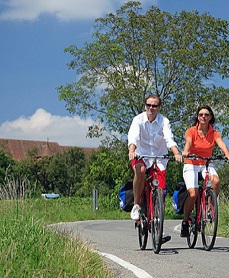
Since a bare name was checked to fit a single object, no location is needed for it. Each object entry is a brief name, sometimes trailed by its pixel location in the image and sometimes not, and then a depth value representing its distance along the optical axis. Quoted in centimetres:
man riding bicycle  1197
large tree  5411
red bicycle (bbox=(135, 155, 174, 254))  1162
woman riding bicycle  1247
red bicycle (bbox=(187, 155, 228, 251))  1203
